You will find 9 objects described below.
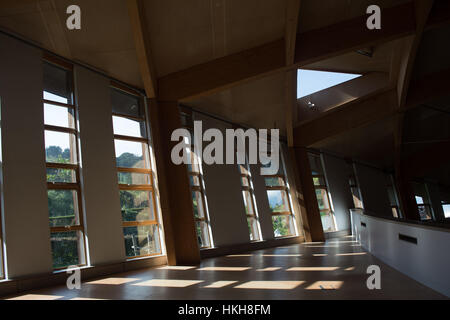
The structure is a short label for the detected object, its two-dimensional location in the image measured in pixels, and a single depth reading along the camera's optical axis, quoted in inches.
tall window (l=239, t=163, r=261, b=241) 557.3
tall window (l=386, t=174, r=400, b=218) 919.8
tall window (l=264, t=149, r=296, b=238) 609.6
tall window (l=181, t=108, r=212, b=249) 470.0
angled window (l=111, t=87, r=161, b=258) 384.2
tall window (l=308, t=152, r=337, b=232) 725.3
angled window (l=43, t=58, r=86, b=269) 314.7
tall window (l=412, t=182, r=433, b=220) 954.1
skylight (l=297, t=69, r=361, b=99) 597.3
